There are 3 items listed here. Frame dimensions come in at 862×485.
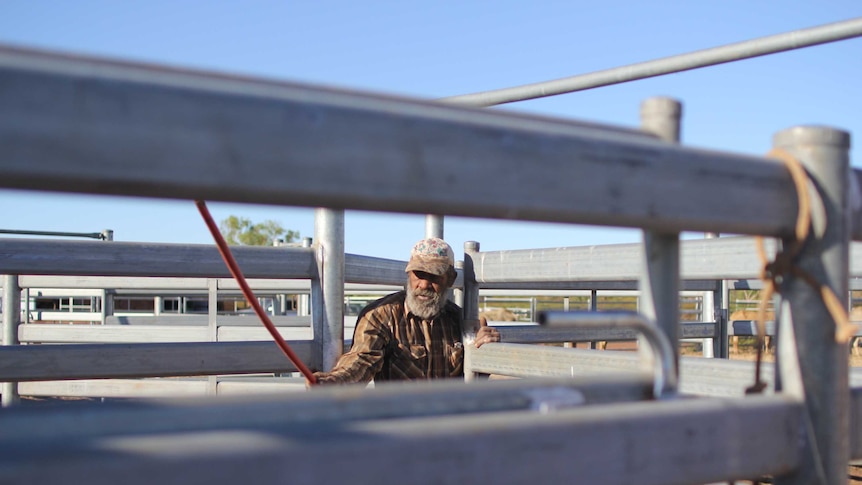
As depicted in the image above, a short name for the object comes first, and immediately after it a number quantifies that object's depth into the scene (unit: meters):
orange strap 1.23
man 4.10
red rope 1.85
